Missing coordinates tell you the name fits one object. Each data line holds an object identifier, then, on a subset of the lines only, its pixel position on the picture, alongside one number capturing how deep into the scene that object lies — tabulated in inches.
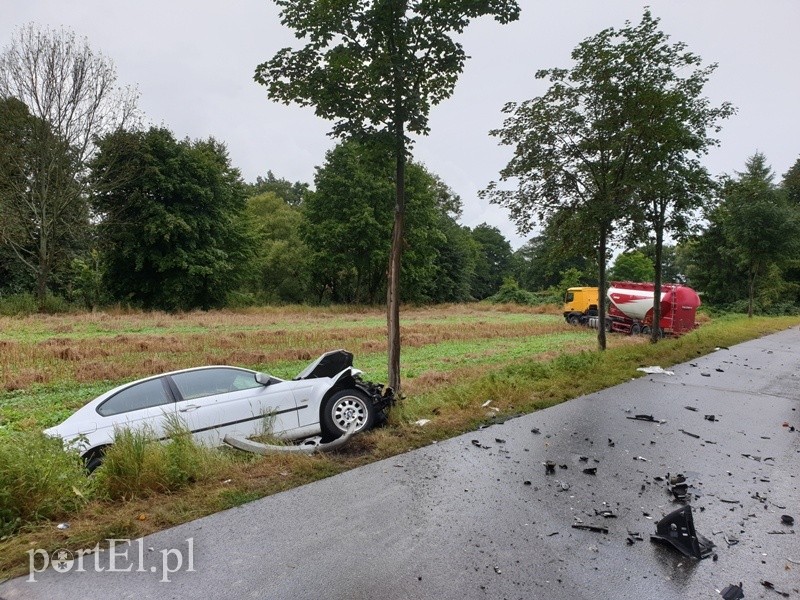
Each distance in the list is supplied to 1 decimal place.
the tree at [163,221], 1235.2
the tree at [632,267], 3034.0
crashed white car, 229.1
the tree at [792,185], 1961.6
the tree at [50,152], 1042.7
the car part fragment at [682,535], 137.4
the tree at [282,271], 1828.2
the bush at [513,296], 2303.3
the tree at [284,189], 3243.1
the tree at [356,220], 1663.4
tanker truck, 967.0
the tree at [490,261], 2945.4
